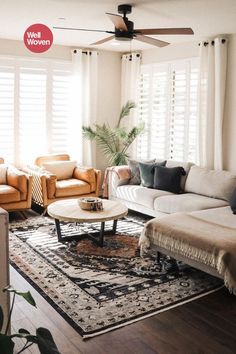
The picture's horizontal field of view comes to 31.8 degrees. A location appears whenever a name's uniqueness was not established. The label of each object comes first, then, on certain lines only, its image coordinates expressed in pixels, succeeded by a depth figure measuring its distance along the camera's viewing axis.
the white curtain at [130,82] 7.38
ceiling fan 4.06
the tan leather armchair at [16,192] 5.69
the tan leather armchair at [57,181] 6.02
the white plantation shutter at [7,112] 6.58
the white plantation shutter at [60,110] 7.09
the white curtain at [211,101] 5.83
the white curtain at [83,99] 7.16
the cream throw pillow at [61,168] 6.62
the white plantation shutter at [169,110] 6.53
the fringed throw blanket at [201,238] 3.39
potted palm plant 7.14
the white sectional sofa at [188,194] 5.30
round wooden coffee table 4.49
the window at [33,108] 6.65
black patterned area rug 3.21
